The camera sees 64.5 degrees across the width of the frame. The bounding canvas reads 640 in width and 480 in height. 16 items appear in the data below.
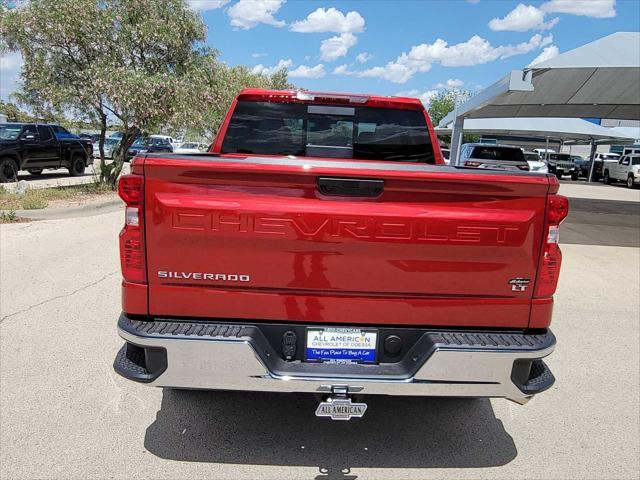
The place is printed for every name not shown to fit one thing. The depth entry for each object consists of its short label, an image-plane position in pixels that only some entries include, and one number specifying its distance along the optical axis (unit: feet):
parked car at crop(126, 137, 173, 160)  98.60
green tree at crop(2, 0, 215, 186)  41.83
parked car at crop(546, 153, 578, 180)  131.20
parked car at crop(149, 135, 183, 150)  112.18
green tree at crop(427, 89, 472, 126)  278.67
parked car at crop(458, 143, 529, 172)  59.57
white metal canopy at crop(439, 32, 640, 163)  35.40
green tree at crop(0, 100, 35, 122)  125.49
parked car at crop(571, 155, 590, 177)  132.05
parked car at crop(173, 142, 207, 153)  117.91
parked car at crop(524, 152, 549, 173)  95.29
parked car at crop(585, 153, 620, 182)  121.19
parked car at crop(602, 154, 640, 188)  101.24
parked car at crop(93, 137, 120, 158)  98.79
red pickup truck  8.23
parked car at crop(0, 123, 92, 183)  54.54
